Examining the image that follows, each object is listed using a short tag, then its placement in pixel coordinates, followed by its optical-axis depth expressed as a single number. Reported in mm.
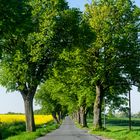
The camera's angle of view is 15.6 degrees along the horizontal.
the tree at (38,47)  46844
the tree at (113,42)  55781
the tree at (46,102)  136500
